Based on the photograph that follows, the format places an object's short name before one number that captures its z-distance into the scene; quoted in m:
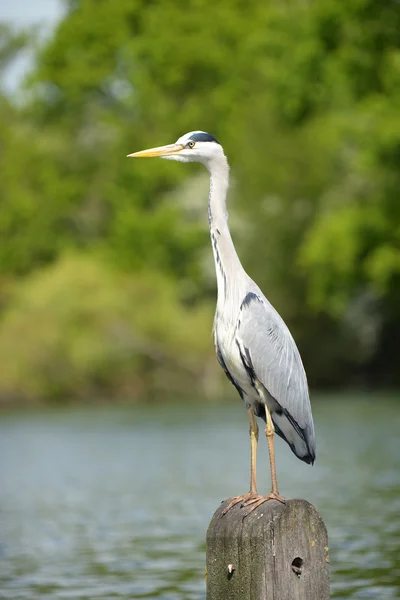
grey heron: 15.55
